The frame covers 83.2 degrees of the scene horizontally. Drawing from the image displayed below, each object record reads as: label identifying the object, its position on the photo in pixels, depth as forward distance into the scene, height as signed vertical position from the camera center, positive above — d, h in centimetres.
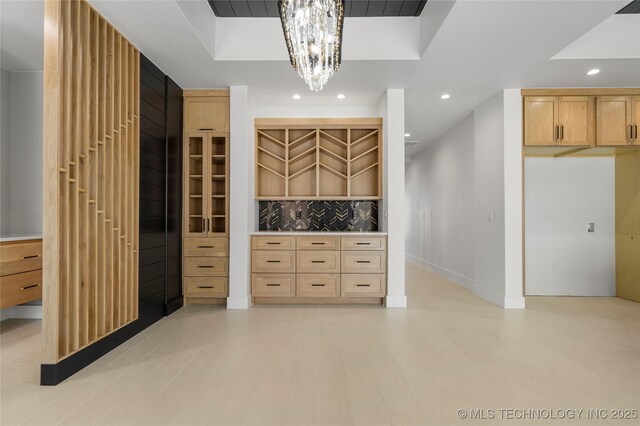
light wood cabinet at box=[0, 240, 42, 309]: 326 -53
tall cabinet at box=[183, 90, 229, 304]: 450 +12
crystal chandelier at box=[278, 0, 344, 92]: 234 +125
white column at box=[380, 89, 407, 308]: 446 +10
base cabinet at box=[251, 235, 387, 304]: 454 -65
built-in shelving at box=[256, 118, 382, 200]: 516 +75
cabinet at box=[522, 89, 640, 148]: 443 +121
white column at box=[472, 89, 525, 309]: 445 +20
